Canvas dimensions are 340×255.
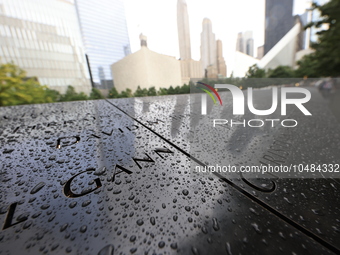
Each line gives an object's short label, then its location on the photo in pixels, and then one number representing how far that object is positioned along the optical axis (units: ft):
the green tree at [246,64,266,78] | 92.48
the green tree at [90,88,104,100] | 50.60
